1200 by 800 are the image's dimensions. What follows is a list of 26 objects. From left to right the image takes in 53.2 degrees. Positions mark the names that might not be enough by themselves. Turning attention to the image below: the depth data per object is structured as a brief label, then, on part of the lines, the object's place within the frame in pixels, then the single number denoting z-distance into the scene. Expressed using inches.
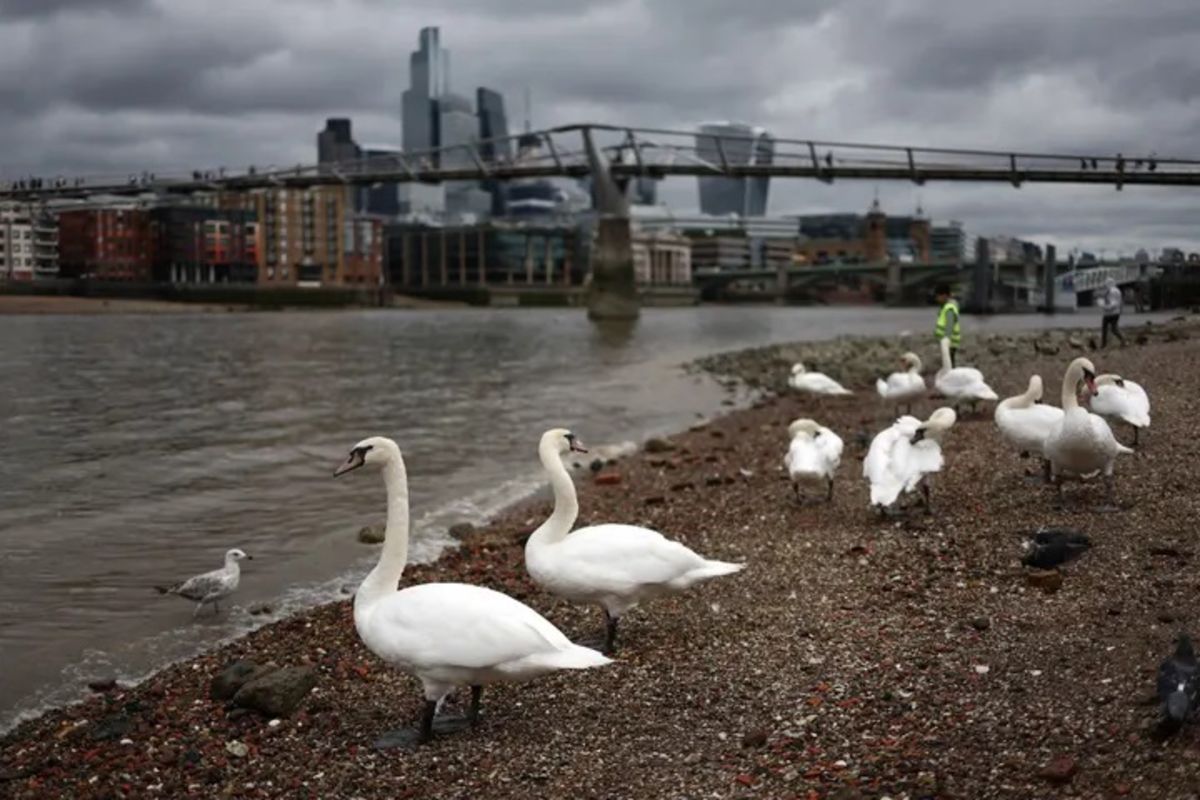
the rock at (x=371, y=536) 465.7
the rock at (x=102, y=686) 290.8
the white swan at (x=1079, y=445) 355.9
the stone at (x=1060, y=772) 175.5
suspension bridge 3157.0
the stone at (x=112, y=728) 248.4
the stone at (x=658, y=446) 674.8
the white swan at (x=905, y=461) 376.5
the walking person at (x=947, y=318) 757.3
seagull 360.5
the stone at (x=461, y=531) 472.1
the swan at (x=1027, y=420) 404.2
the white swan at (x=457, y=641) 220.8
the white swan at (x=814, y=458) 425.1
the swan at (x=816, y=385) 890.7
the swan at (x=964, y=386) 628.7
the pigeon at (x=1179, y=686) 177.5
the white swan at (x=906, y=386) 670.5
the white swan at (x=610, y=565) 273.3
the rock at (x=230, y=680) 265.6
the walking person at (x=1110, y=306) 1116.5
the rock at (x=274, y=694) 253.0
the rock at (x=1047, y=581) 282.8
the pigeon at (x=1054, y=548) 301.1
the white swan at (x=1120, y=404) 434.9
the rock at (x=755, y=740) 210.1
